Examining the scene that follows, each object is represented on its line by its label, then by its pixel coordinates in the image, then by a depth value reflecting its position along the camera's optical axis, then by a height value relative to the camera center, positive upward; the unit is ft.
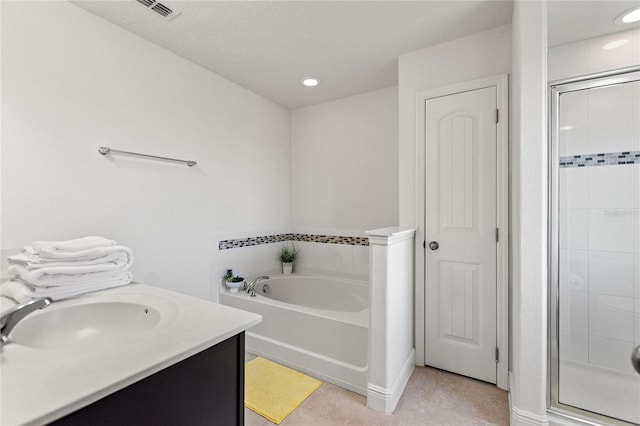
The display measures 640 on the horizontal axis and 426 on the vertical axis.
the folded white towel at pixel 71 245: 4.24 -0.50
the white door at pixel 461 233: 6.35 -0.55
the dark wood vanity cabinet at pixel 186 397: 2.18 -1.60
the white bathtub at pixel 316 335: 6.20 -2.95
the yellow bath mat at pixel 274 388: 5.52 -3.75
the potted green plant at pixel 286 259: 10.53 -1.76
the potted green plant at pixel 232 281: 8.43 -2.04
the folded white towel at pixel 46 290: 3.96 -1.11
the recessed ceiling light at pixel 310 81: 8.68 +3.93
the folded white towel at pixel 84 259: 4.16 -0.70
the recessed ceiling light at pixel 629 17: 4.51 +2.99
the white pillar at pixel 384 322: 5.45 -2.14
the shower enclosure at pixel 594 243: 4.84 -0.62
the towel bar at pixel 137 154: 5.92 +1.28
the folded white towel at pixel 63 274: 3.99 -0.89
